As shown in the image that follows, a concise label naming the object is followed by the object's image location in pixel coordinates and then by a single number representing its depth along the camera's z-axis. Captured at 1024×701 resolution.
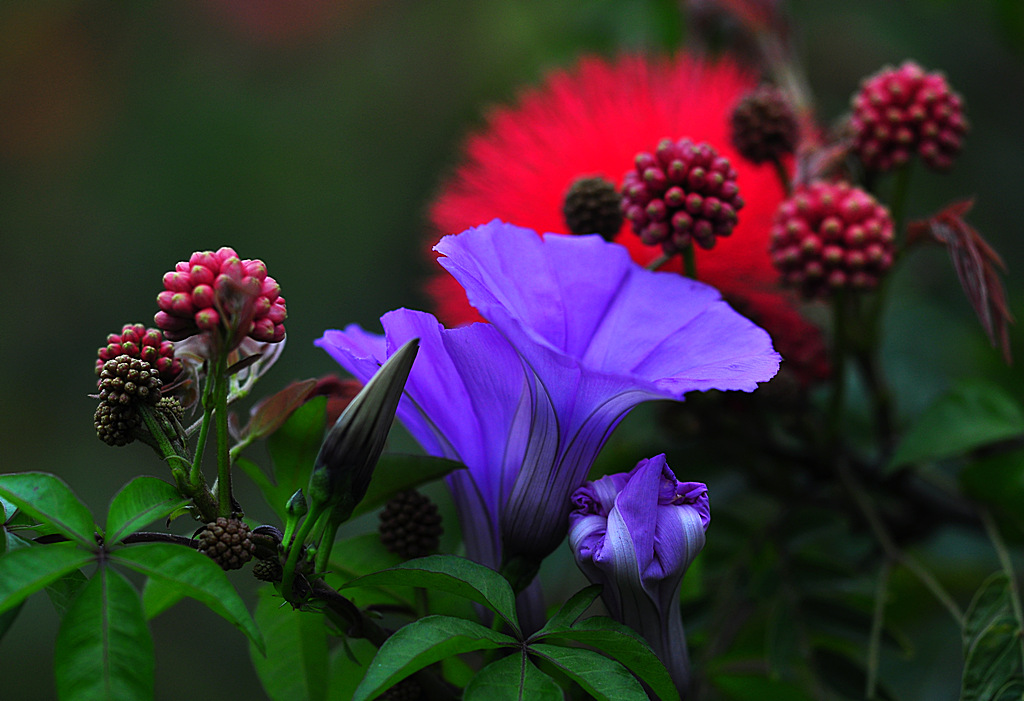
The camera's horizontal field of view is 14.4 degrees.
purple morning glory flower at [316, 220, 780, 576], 0.66
